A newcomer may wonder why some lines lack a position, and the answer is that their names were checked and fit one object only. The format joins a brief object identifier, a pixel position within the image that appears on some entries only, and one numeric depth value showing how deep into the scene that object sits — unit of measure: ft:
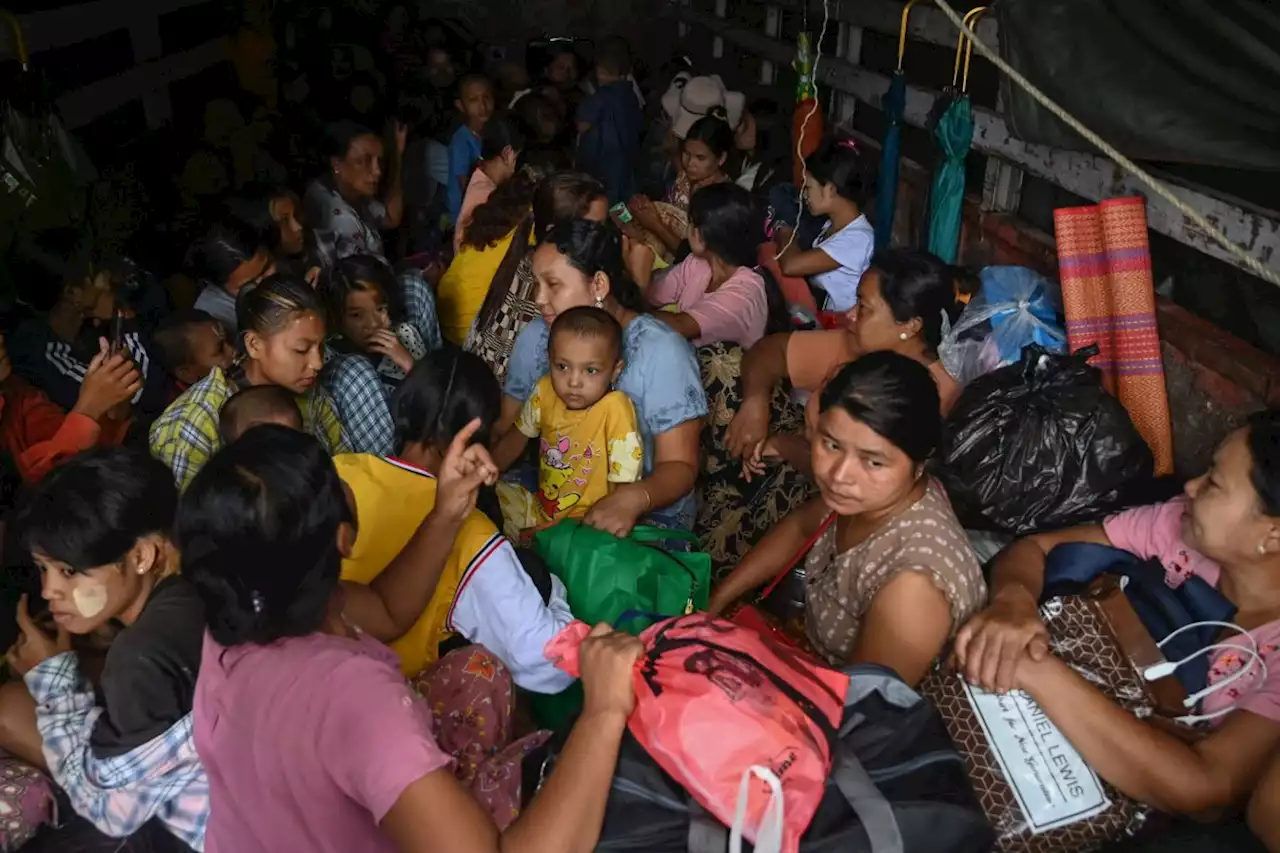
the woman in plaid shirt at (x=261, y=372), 8.61
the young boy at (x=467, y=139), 19.77
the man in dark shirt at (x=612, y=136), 20.34
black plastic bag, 7.89
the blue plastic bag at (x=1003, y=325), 9.11
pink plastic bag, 4.75
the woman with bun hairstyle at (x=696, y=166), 15.29
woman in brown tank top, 6.18
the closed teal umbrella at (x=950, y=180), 11.34
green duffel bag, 7.48
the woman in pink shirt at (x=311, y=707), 4.41
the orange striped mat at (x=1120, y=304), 8.58
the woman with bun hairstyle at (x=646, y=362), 9.26
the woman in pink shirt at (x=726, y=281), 11.26
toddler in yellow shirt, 8.90
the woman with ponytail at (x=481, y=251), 13.09
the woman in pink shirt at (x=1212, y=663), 5.50
